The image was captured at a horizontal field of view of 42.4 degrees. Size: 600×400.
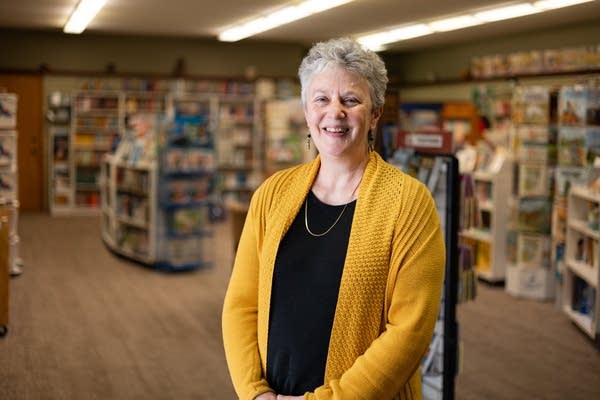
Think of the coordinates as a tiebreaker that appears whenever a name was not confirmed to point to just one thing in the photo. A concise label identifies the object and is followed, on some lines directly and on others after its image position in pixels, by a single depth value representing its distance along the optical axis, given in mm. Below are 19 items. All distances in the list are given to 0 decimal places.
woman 2018
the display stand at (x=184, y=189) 9203
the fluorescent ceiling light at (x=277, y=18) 9812
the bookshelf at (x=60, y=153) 14812
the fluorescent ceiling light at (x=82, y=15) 10136
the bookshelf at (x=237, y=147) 15336
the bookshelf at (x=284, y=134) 12017
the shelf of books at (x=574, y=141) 7293
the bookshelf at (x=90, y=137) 14914
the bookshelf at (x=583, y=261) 6637
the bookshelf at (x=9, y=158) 8617
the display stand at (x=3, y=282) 6520
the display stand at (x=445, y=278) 4035
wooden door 14836
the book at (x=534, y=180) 8133
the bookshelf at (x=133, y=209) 9414
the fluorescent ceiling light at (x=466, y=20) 9867
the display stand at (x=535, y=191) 8117
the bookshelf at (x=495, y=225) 8805
